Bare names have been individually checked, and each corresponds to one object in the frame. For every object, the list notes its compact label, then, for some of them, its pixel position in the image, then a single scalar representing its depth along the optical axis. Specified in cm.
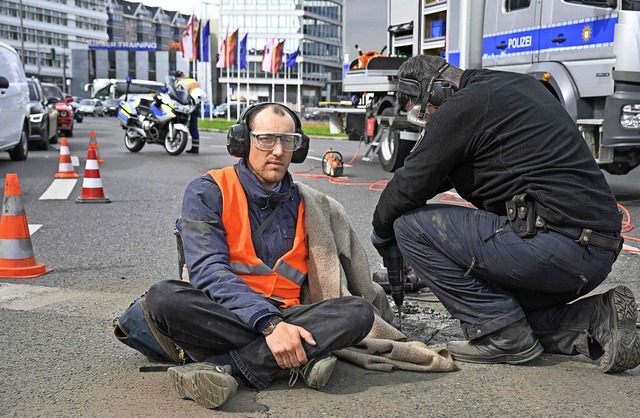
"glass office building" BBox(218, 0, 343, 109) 10719
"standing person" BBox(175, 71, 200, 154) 1886
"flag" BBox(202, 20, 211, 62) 5734
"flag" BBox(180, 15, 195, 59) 5691
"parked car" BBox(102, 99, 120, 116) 7031
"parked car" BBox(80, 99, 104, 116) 6918
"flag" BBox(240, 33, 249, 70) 6219
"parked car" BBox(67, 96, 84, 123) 4694
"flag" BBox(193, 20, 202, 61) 5640
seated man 355
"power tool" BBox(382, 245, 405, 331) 448
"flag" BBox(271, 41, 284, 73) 6050
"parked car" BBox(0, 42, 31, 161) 1528
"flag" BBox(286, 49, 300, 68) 6113
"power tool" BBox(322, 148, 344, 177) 1403
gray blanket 398
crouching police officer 392
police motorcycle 1869
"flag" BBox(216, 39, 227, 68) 6225
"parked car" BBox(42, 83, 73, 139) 2836
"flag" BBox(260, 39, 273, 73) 6088
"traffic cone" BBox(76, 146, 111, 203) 1062
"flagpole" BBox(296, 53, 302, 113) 9730
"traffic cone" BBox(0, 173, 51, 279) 636
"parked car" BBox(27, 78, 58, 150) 1964
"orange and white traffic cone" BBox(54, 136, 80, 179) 1375
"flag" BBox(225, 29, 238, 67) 5981
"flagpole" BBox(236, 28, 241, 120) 6139
